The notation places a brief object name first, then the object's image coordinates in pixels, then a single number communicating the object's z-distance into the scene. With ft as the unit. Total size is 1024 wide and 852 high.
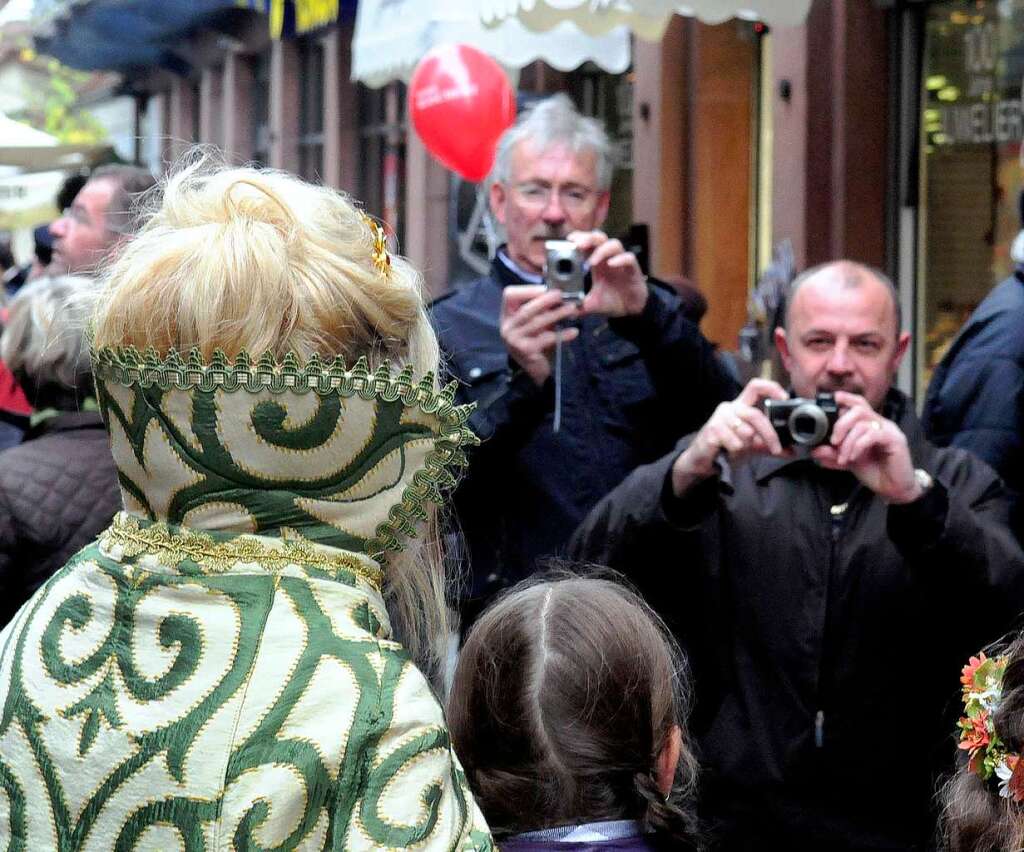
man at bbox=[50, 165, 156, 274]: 18.70
